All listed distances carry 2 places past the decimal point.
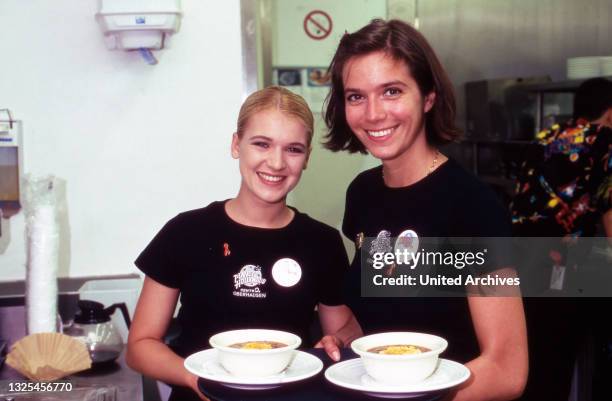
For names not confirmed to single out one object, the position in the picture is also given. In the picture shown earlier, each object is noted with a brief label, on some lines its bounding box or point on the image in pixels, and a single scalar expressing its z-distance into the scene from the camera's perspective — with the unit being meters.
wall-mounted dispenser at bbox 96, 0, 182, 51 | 1.93
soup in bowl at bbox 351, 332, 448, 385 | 1.01
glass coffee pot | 1.74
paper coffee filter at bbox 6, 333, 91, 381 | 1.55
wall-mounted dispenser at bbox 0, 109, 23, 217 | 2.01
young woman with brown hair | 1.17
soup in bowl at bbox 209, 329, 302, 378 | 1.04
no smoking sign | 3.38
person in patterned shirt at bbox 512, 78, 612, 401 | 2.91
